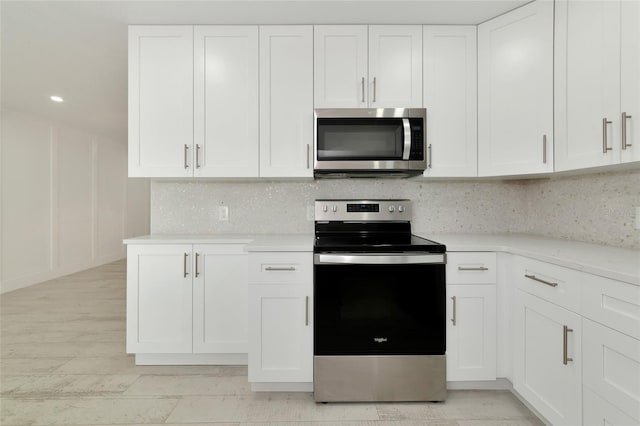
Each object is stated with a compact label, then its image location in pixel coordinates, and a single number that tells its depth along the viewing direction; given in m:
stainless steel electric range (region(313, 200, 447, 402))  1.88
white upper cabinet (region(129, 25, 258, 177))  2.30
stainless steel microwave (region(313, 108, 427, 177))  2.21
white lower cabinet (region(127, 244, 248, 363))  2.27
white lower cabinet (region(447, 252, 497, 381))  1.95
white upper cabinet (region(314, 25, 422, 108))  2.28
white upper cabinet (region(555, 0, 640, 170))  1.50
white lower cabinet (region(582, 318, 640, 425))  1.17
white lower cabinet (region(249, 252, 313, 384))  1.94
